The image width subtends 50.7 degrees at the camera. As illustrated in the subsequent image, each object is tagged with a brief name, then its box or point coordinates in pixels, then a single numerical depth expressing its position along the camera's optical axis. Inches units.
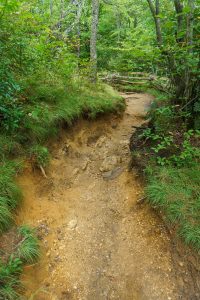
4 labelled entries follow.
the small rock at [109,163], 201.3
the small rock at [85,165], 199.6
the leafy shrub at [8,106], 135.6
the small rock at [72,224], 142.3
